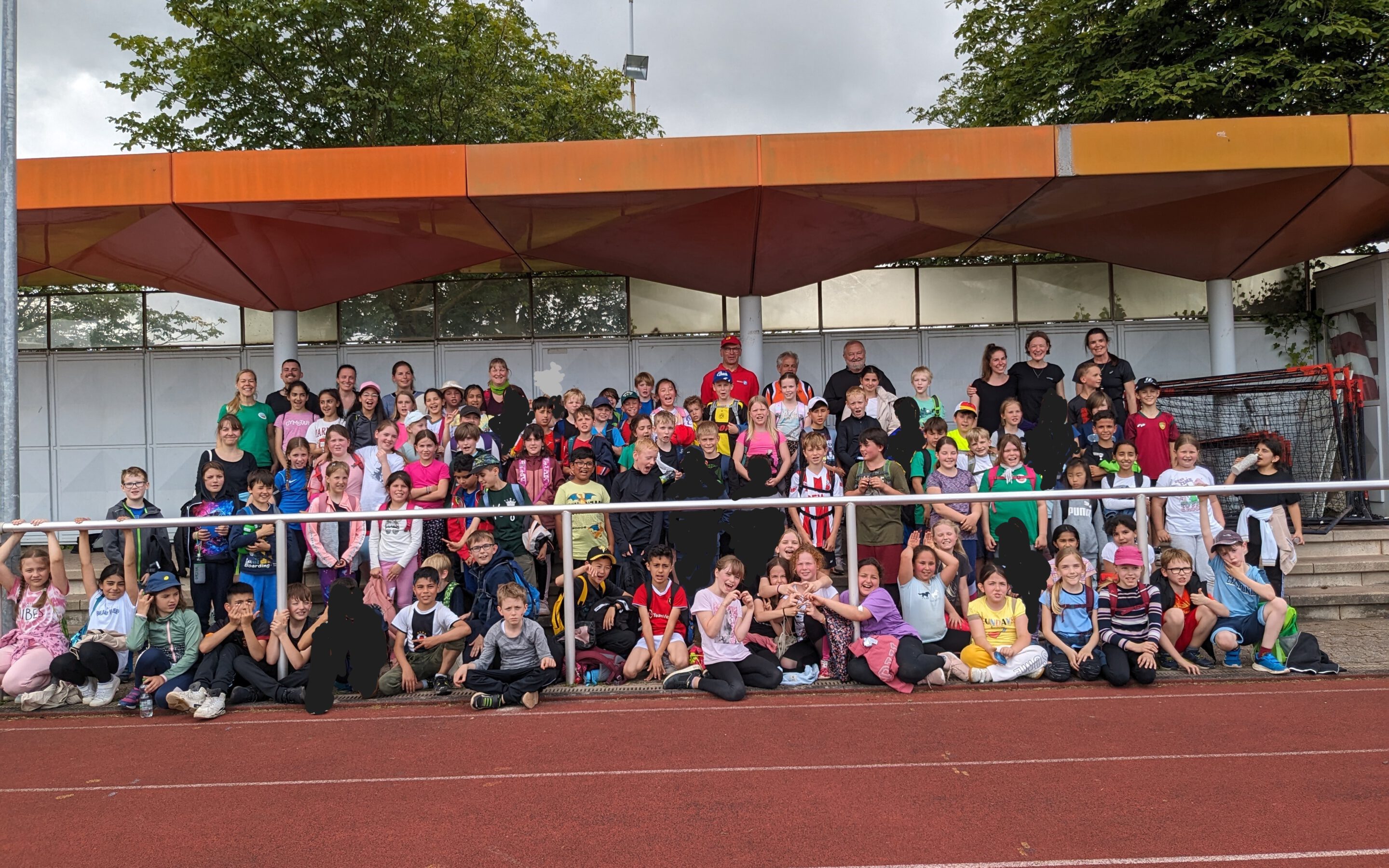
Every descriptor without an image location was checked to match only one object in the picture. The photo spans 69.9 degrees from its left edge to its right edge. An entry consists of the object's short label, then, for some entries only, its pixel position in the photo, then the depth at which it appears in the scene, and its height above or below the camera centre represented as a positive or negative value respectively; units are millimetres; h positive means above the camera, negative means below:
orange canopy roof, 9648 +2679
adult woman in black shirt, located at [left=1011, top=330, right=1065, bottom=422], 9789 +780
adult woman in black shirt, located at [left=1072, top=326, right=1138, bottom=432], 9734 +799
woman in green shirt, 9773 +614
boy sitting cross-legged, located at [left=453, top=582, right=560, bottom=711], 6574 -1297
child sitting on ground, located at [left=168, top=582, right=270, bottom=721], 6582 -1148
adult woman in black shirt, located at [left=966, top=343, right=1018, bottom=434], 9734 +678
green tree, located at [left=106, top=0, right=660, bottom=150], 19078 +8063
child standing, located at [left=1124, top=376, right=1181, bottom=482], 8914 +163
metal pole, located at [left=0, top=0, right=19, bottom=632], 6988 +1355
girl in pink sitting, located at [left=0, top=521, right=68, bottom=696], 6746 -895
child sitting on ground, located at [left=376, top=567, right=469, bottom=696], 6762 -1120
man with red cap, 10516 +937
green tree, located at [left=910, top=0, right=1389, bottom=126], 14367 +6108
